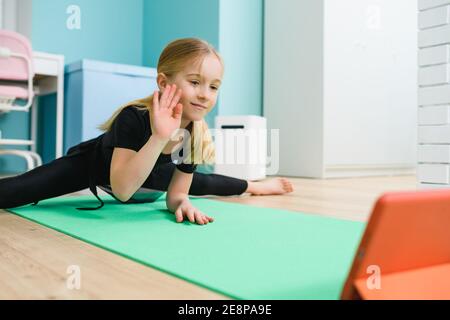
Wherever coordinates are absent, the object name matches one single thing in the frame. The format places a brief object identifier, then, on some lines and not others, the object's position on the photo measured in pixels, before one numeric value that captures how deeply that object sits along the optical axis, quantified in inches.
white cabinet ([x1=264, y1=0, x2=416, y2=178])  97.3
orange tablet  15.7
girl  36.9
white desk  87.7
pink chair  80.8
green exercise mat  21.4
